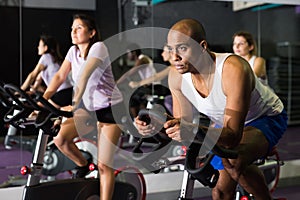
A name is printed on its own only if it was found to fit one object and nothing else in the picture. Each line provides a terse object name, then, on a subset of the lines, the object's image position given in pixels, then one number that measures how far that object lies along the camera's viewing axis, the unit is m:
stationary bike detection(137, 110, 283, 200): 1.90
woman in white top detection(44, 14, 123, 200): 3.36
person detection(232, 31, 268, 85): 4.64
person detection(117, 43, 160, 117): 4.62
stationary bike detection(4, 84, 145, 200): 2.72
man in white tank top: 2.20
